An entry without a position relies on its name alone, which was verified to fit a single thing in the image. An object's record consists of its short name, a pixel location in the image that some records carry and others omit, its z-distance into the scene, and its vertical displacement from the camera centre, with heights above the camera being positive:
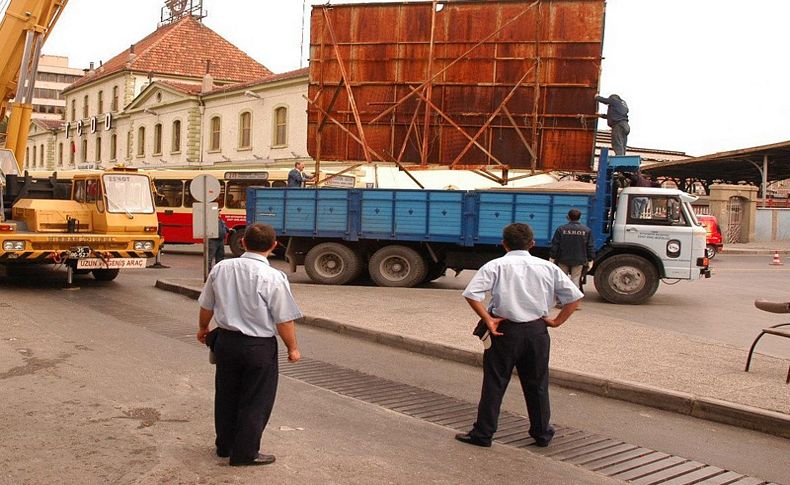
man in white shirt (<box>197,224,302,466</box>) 4.83 -0.89
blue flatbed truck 15.16 -0.65
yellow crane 14.30 -0.50
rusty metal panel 18.09 +2.70
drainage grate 5.34 -1.83
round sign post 15.53 -0.14
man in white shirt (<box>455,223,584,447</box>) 5.52 -0.83
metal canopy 36.72 +2.16
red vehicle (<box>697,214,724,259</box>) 28.49 -1.05
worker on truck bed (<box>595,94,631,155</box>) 16.47 +1.77
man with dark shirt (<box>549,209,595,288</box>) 13.66 -0.79
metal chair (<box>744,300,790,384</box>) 7.86 -0.99
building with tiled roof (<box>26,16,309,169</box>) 37.41 +4.19
